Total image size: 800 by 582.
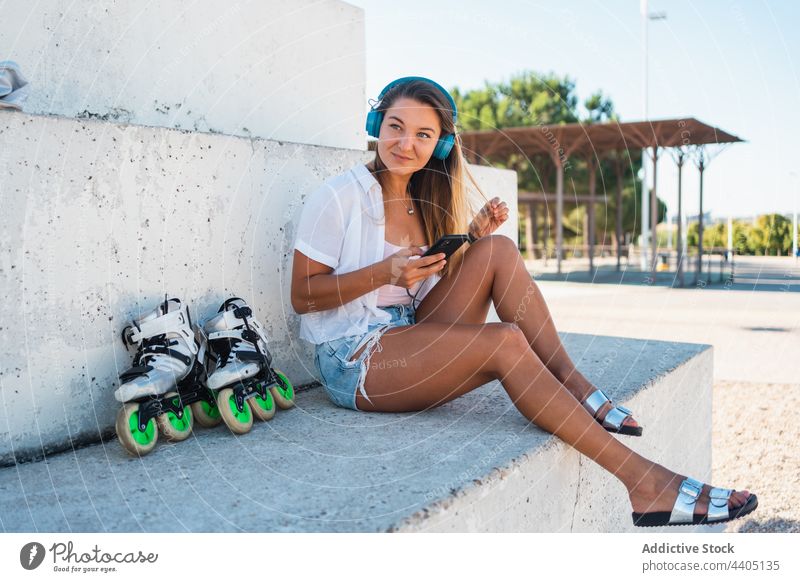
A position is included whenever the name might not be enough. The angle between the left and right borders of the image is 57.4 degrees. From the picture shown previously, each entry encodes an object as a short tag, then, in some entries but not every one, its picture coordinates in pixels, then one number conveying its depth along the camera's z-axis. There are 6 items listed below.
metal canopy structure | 13.08
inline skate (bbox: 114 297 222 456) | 2.06
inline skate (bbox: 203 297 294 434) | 2.24
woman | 2.13
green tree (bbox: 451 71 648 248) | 23.36
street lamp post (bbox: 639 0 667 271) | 16.76
